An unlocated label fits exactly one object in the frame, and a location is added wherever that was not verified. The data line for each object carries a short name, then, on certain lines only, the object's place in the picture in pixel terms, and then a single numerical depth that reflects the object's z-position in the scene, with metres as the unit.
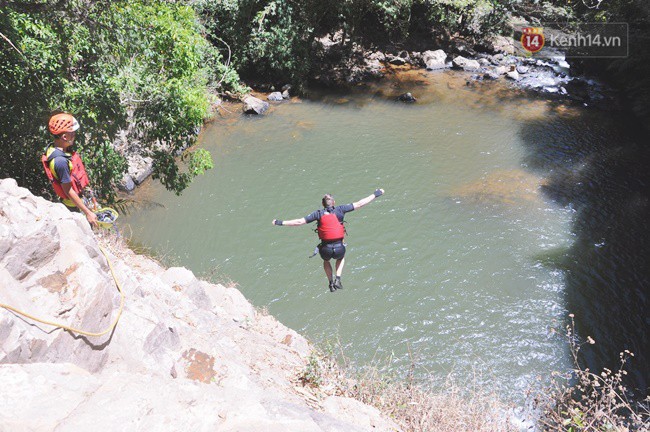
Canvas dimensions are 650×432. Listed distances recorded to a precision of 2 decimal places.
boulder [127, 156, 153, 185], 15.85
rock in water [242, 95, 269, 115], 20.36
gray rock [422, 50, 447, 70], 24.84
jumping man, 7.79
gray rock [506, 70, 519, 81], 23.19
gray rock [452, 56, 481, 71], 24.56
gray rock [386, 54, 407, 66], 25.55
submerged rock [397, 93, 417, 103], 21.44
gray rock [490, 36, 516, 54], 26.00
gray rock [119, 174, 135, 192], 15.19
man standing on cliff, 6.03
